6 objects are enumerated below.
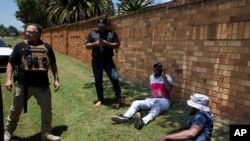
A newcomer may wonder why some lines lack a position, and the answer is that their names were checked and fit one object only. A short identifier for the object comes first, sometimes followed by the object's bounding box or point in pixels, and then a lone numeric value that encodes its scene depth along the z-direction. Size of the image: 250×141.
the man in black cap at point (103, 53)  3.53
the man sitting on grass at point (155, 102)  2.99
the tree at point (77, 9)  18.71
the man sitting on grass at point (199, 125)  2.07
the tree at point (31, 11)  27.97
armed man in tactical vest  2.67
